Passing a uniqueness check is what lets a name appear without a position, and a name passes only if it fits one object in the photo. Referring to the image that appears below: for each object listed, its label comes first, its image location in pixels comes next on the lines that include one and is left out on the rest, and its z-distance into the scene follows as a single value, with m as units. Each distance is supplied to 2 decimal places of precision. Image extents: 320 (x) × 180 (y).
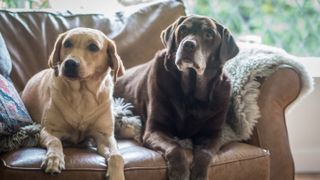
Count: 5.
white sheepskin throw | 1.94
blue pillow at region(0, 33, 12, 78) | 2.02
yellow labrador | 1.74
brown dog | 1.85
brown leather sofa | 1.57
